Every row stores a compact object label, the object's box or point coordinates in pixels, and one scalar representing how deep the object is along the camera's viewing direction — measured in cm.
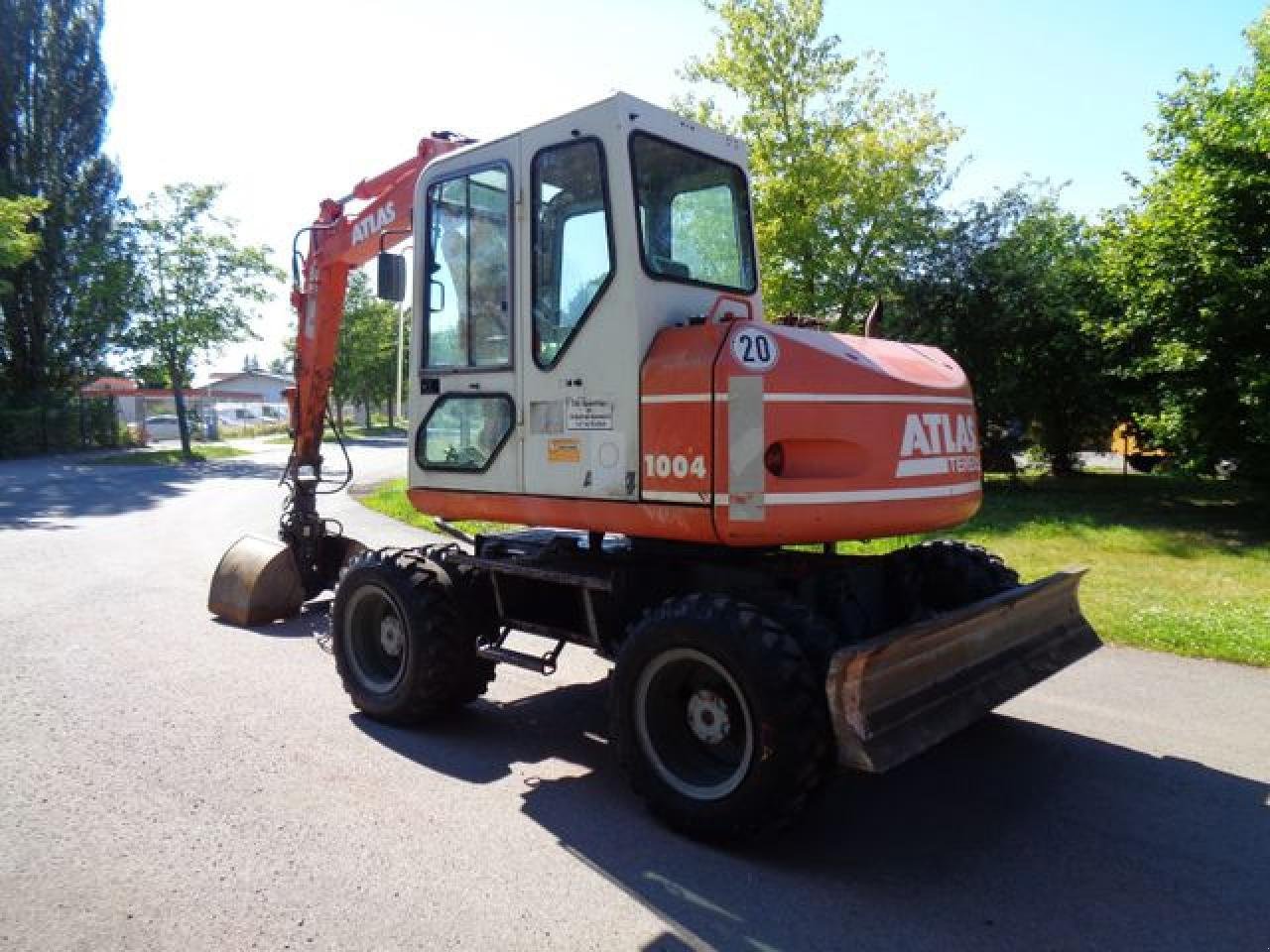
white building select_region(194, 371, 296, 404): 9606
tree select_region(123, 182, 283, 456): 3181
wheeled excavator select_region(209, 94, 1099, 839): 379
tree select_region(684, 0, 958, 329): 1838
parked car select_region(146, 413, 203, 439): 4694
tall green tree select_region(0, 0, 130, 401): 3370
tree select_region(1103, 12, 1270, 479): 1138
